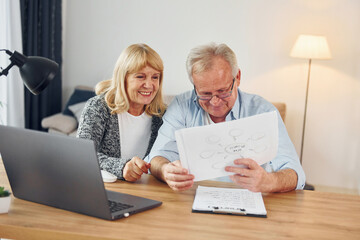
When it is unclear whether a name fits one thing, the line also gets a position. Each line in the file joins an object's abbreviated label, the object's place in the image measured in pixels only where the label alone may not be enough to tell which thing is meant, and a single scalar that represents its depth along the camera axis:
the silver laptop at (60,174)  1.19
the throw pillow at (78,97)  4.23
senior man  1.58
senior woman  1.96
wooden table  1.15
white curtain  3.65
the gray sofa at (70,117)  4.00
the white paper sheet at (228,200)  1.32
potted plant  1.24
